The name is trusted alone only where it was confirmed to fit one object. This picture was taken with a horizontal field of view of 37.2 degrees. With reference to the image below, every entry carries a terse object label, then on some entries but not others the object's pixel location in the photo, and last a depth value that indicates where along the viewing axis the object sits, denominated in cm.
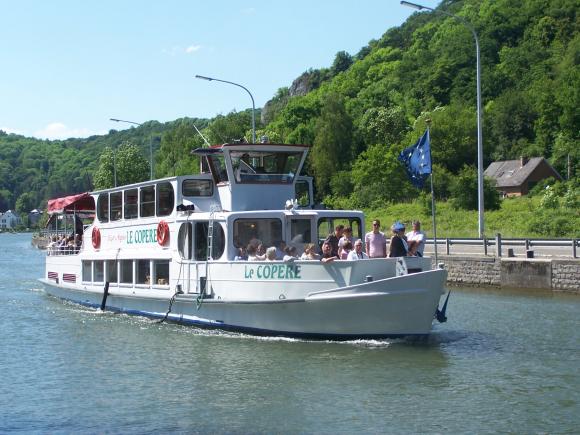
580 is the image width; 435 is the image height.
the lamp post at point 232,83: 3709
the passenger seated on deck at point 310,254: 1967
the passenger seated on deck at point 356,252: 1919
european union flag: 1958
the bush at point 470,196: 5581
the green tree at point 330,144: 9450
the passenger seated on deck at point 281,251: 2090
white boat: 1884
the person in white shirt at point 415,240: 1981
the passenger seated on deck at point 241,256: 2125
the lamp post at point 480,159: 3628
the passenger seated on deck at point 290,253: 1969
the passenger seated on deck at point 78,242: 3181
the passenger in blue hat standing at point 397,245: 1922
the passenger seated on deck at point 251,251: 2090
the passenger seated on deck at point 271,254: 2017
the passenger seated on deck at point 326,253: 1914
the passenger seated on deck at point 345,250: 1953
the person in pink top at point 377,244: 1966
